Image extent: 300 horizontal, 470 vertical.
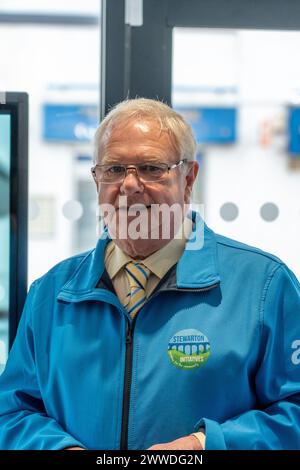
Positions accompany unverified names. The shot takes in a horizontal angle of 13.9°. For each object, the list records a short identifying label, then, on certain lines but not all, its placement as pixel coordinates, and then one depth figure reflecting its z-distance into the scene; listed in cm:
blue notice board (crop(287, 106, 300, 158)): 207
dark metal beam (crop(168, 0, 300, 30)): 195
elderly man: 166
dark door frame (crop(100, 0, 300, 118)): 195
